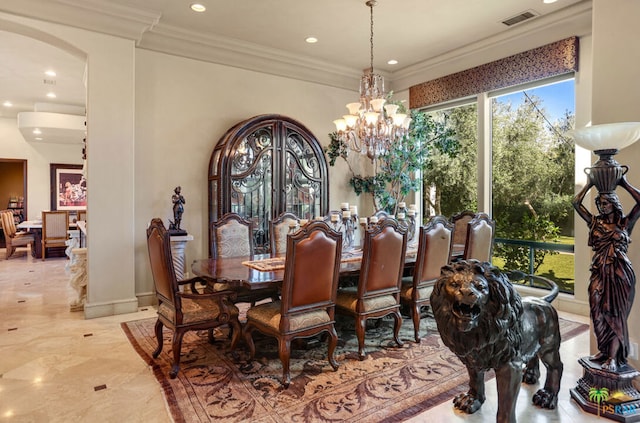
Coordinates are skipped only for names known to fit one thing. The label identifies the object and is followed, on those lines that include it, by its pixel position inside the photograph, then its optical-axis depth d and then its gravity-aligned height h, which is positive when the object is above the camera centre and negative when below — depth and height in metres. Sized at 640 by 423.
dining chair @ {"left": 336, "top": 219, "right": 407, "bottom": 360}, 2.94 -0.59
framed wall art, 9.68 +0.49
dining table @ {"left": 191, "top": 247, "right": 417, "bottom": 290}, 2.64 -0.52
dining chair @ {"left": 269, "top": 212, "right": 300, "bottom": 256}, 4.06 -0.28
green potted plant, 5.45 +0.71
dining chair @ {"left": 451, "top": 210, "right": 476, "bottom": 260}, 4.62 -0.22
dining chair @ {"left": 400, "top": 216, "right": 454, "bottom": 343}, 3.29 -0.50
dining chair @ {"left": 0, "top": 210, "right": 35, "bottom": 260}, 8.10 -0.69
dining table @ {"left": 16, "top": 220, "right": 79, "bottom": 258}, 8.18 -0.82
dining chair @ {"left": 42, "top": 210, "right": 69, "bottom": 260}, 7.91 -0.50
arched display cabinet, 4.85 +0.44
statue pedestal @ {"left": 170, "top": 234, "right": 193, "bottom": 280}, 4.41 -0.52
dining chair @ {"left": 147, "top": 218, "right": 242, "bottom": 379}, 2.66 -0.76
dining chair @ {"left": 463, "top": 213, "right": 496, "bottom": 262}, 3.70 -0.32
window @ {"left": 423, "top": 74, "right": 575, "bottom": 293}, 4.54 +0.46
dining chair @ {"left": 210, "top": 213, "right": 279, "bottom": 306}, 3.71 -0.36
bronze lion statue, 1.70 -0.56
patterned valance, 4.26 +1.71
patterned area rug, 2.24 -1.22
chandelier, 3.85 +0.88
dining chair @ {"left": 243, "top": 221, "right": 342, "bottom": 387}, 2.49 -0.61
